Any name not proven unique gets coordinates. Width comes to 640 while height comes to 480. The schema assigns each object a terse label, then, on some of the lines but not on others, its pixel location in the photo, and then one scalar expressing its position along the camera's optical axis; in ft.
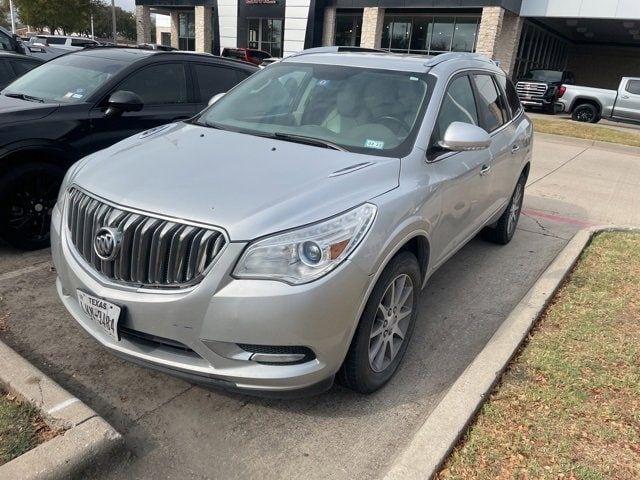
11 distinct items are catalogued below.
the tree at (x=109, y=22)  195.30
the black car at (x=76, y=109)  14.52
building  86.22
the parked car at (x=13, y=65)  23.26
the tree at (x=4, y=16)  222.40
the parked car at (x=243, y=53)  82.02
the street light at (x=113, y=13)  137.93
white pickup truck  67.41
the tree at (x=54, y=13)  143.02
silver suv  7.88
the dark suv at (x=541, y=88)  77.82
